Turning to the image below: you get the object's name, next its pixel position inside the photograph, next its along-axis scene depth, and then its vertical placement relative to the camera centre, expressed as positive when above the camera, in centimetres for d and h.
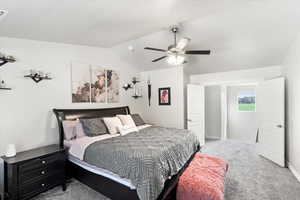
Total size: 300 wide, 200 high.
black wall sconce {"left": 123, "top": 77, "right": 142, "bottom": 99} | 413 +45
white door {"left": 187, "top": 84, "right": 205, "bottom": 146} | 416 -35
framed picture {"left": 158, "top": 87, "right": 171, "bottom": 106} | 432 +13
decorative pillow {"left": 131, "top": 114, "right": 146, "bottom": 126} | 356 -55
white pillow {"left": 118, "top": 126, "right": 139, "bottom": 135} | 282 -66
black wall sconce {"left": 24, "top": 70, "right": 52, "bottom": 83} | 246 +47
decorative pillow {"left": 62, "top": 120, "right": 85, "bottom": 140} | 265 -61
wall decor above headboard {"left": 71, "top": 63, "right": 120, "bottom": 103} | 313 +43
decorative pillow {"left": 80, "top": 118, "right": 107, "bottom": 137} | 265 -56
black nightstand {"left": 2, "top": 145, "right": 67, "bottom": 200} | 188 -112
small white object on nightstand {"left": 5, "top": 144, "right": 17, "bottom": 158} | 206 -80
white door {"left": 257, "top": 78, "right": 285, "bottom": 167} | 308 -50
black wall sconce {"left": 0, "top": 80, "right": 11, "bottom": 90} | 220 +26
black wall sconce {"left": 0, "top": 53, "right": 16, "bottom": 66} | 200 +64
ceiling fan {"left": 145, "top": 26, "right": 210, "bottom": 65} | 224 +87
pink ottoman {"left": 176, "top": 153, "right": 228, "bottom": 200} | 167 -115
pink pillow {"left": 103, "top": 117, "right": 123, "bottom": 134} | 282 -52
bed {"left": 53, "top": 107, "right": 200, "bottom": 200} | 178 -120
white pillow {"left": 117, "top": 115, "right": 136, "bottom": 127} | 307 -49
